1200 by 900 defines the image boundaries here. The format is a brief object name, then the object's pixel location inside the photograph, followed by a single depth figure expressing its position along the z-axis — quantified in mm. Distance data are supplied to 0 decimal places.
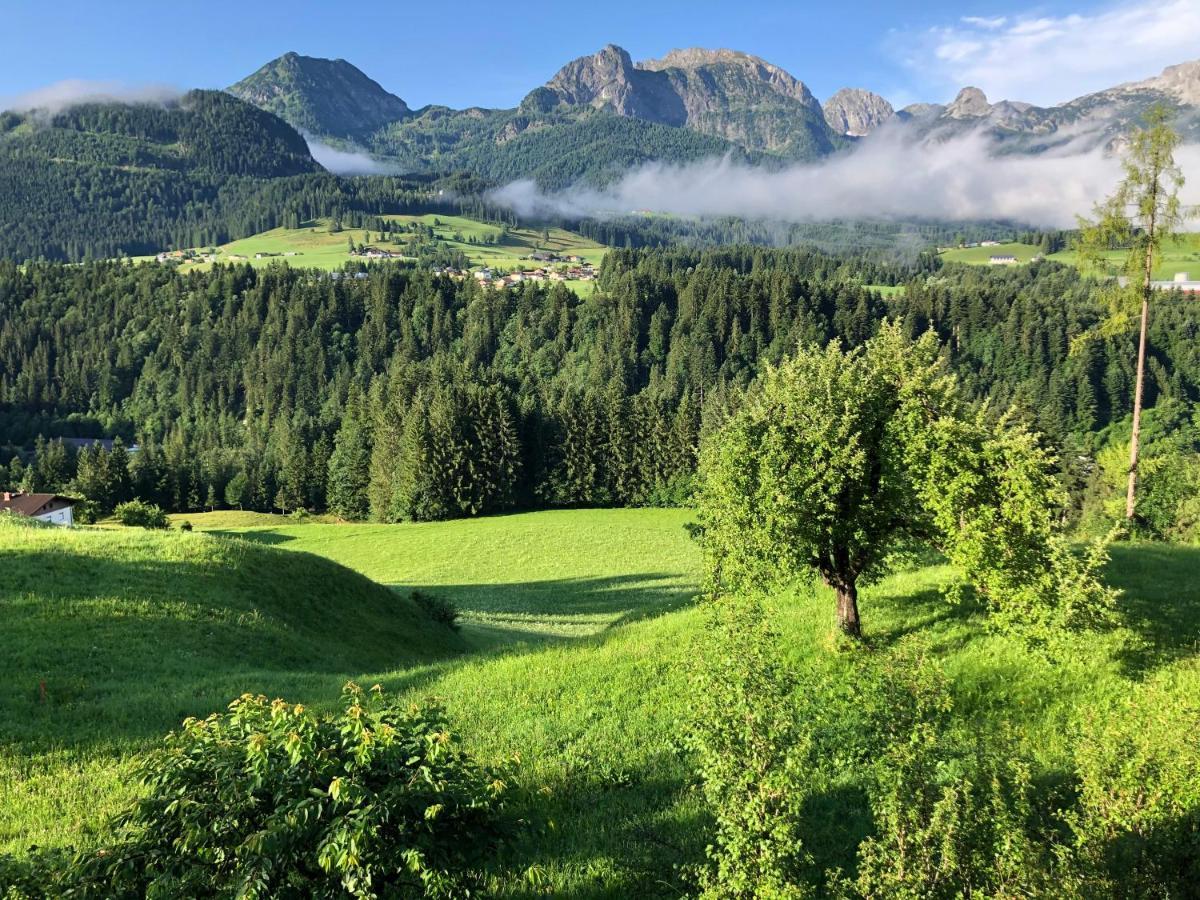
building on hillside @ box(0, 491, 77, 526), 78562
